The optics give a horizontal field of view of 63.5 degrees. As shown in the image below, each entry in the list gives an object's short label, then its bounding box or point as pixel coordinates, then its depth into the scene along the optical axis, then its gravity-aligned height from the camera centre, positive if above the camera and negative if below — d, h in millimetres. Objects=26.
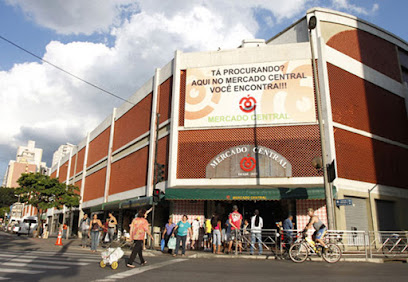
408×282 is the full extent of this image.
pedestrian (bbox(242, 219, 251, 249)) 13258 -284
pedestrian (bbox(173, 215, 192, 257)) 13414 -120
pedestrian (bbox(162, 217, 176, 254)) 14539 -118
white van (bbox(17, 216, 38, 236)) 33938 +198
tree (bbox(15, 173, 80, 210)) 29891 +3209
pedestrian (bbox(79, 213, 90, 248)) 18331 -18
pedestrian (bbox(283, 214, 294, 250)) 12453 -253
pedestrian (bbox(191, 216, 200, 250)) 17516 -149
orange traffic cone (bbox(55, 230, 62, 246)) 18047 -725
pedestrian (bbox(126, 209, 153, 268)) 9157 -152
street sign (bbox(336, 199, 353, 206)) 14992 +1288
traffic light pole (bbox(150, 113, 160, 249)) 16645 +2724
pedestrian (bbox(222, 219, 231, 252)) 14327 -239
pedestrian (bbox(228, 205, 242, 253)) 13352 +126
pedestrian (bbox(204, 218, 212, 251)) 15043 -260
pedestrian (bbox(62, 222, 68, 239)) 27717 -340
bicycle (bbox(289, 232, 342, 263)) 10789 -645
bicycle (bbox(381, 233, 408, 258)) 12648 -541
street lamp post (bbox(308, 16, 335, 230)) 12352 +1903
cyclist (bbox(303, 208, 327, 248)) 10984 +88
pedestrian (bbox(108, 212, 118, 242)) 17200 +104
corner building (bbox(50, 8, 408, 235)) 17516 +5676
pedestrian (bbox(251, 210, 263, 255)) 13048 -42
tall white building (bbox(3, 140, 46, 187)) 142625 +28709
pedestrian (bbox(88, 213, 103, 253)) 14602 -182
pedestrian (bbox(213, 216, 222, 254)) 13867 -290
